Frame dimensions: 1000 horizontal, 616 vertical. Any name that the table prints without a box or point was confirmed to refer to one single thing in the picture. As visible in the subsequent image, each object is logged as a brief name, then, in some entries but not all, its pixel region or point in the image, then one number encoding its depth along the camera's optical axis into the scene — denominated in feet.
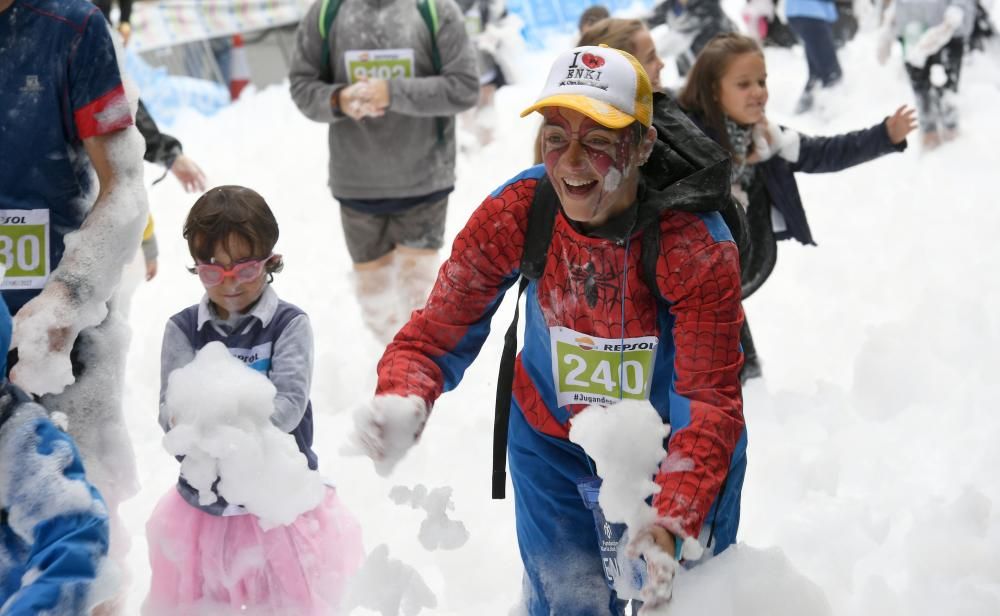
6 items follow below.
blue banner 95.55
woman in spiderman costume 18.07
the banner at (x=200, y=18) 78.28
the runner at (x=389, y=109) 36.58
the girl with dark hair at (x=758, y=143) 32.17
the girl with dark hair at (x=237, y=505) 22.15
